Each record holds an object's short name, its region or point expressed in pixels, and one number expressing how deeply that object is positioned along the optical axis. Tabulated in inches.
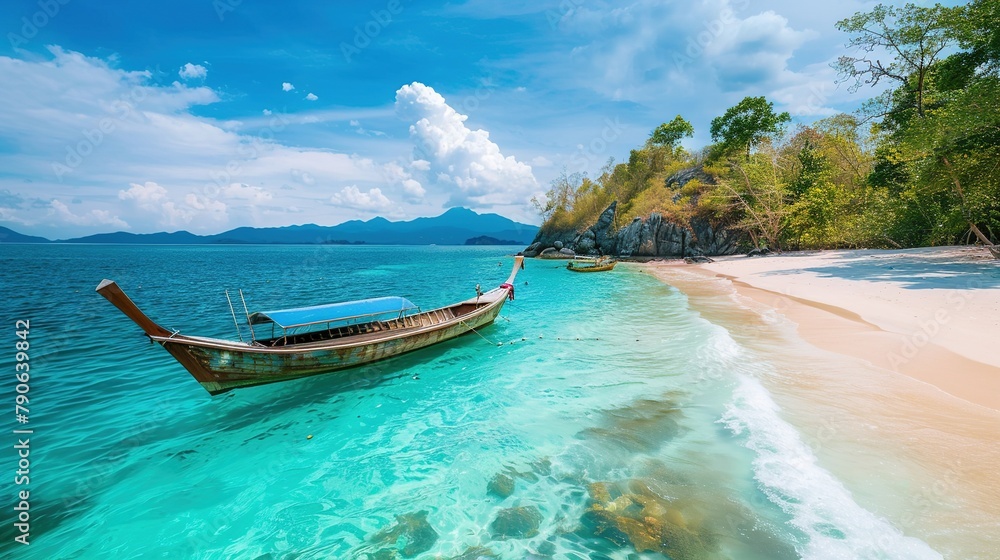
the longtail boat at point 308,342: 363.6
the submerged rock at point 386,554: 213.5
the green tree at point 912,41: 922.1
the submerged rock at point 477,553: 209.8
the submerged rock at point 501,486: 264.1
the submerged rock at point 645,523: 201.2
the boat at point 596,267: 1683.1
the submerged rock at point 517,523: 225.6
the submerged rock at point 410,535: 219.1
